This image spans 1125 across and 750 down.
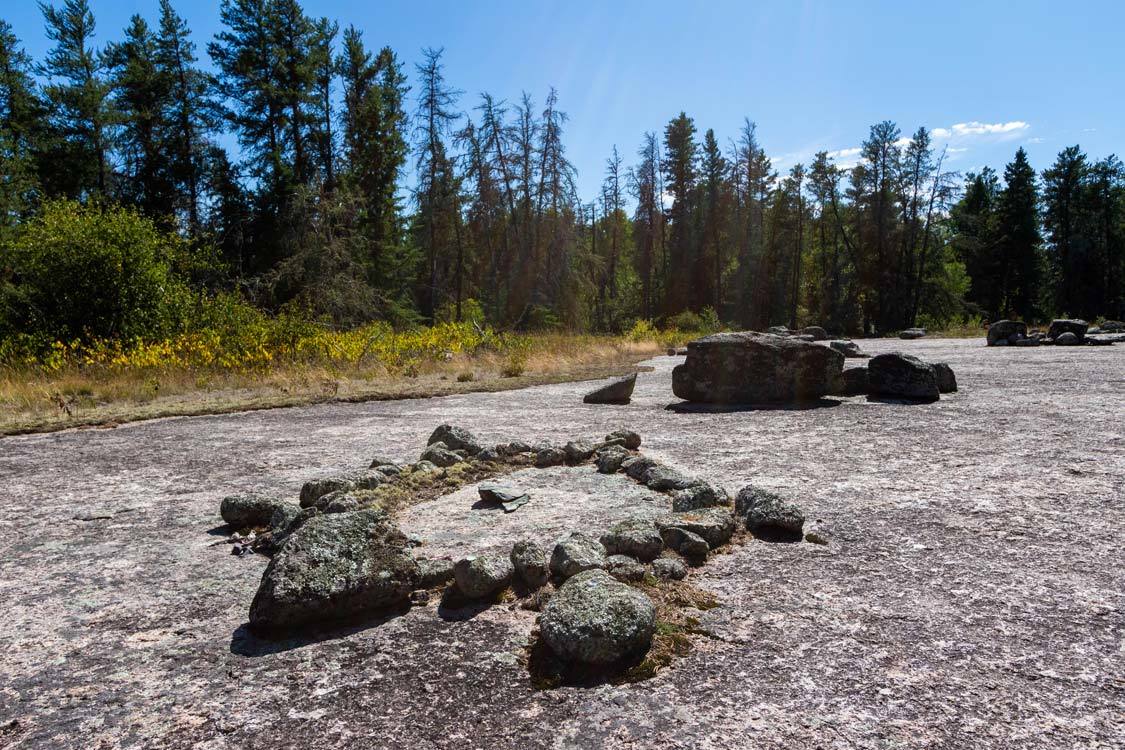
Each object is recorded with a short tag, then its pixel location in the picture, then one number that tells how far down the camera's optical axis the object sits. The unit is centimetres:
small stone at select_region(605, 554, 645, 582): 245
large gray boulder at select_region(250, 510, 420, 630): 218
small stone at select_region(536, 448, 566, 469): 449
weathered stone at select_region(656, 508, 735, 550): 288
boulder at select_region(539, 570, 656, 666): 192
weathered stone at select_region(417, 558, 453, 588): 254
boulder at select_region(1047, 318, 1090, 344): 1669
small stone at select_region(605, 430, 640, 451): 504
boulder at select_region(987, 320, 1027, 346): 1734
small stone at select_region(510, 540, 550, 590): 249
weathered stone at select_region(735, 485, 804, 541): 303
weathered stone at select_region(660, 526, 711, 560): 273
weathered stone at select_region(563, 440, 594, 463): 456
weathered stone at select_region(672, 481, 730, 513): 335
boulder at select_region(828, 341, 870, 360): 1385
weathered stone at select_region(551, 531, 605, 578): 248
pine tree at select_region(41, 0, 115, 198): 2147
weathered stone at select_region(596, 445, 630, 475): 428
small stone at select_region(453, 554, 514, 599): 241
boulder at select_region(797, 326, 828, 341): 2545
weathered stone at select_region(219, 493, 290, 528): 338
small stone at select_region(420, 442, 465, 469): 441
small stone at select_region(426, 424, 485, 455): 480
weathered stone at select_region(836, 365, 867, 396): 804
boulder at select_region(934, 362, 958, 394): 803
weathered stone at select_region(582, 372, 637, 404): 803
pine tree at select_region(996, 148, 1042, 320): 4072
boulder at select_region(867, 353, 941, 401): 740
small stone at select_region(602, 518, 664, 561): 270
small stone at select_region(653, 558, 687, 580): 254
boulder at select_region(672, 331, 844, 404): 754
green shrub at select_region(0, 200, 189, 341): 1223
